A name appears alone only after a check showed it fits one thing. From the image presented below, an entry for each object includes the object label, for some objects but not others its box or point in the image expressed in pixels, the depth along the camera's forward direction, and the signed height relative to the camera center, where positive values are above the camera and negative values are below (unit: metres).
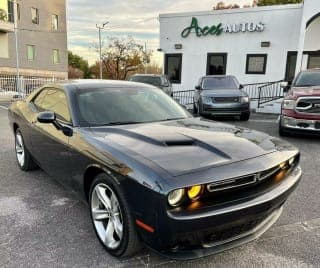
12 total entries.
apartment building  25.31 +2.35
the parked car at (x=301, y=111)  6.59 -0.84
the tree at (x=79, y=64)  56.28 +0.14
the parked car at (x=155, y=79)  13.58 -0.55
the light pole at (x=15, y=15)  23.89 +3.71
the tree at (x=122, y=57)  44.88 +1.36
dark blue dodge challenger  2.12 -0.79
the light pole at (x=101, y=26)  36.91 +4.61
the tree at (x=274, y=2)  24.75 +5.73
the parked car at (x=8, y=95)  17.37 -1.86
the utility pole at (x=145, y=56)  45.37 +1.51
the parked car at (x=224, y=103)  9.77 -1.03
